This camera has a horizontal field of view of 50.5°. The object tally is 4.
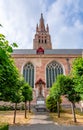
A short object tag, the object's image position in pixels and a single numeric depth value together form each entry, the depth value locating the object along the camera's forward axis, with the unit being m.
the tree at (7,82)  2.77
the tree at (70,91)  8.66
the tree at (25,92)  10.29
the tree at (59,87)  9.17
